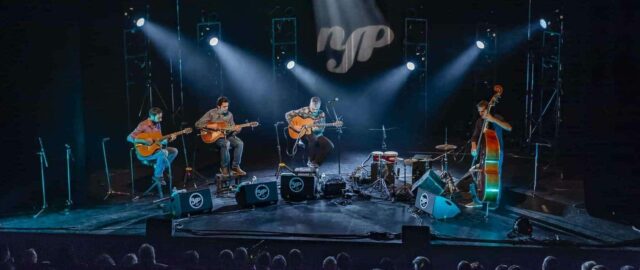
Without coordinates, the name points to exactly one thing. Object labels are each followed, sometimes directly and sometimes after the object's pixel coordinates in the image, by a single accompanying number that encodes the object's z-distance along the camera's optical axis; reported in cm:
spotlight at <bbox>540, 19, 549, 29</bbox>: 1101
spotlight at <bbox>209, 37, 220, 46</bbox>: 1222
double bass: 737
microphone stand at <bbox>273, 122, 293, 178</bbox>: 1004
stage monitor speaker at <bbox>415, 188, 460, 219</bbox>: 734
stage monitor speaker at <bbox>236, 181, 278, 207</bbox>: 805
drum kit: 848
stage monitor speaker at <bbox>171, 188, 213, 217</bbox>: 754
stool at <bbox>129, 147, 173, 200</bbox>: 873
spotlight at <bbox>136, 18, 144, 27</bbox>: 1030
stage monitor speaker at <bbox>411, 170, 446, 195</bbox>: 811
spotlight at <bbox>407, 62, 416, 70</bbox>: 1296
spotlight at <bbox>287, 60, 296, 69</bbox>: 1292
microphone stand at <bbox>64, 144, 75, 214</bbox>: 819
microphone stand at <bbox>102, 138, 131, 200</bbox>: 905
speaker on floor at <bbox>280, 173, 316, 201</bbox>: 849
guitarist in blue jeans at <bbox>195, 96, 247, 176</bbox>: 986
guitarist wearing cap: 869
